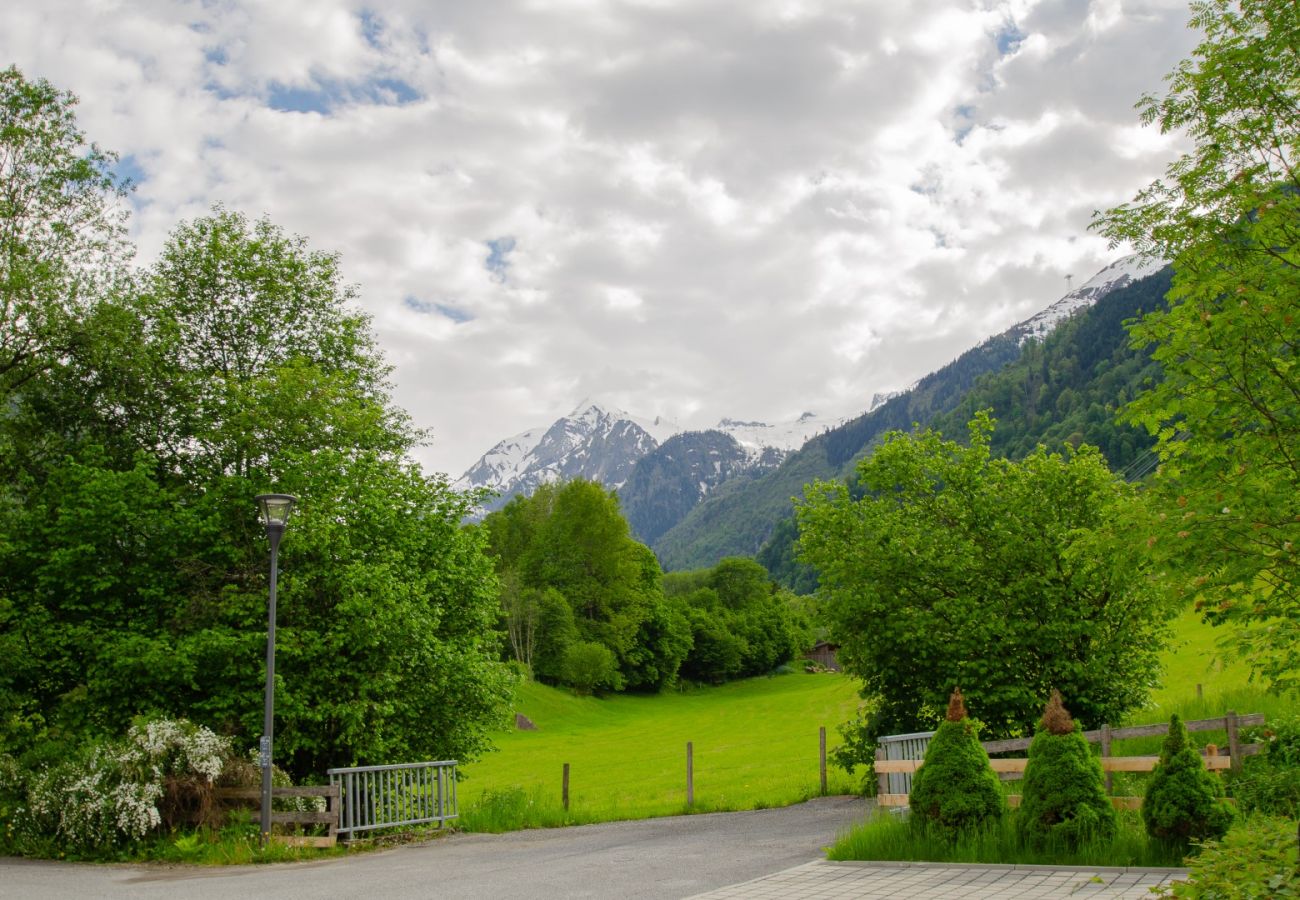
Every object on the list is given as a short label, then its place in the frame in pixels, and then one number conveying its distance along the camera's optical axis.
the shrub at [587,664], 78.69
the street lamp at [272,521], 16.05
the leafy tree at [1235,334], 10.51
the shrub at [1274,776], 12.08
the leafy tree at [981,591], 20.98
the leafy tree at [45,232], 22.27
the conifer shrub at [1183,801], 10.65
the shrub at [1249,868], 6.05
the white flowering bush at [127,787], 15.27
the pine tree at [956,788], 12.25
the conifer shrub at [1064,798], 11.38
